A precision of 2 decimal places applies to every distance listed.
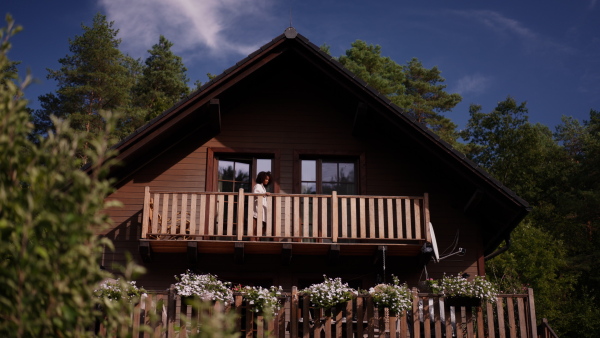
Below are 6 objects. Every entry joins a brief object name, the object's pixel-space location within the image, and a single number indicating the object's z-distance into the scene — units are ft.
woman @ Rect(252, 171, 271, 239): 43.16
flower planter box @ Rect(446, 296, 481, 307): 36.17
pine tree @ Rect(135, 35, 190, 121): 123.34
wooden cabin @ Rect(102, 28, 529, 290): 41.78
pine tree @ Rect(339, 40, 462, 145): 111.04
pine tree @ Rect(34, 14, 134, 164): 115.96
